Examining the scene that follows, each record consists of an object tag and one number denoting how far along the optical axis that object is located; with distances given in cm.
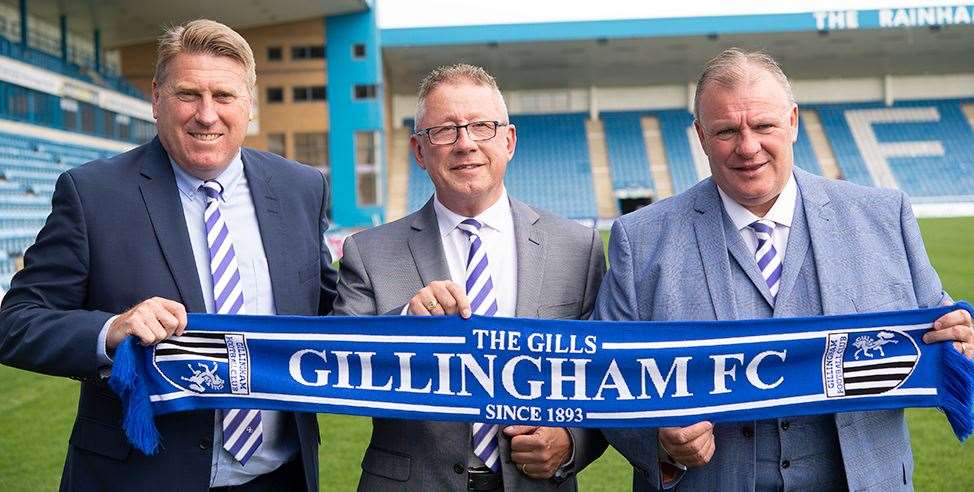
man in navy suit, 246
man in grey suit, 259
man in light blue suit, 243
